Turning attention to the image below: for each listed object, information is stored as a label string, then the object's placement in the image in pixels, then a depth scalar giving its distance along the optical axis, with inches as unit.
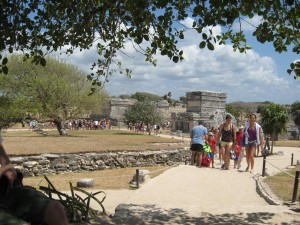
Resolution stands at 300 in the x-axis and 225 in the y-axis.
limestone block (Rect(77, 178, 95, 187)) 443.3
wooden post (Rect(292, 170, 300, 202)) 276.7
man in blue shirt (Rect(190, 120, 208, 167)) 467.5
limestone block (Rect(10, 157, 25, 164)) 532.7
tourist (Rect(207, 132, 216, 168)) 545.9
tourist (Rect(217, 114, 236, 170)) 435.3
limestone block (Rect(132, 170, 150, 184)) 441.9
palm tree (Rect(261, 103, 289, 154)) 987.9
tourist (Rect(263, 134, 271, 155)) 892.3
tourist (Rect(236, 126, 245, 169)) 484.1
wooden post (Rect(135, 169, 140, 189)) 410.2
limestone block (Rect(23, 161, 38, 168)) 537.3
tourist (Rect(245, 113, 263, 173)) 413.7
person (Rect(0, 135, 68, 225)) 87.1
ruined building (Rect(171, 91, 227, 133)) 1408.7
